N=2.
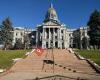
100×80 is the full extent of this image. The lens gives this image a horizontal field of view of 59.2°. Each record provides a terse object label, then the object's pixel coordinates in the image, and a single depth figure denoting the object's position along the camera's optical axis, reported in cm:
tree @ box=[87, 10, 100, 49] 2405
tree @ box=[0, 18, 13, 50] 2735
